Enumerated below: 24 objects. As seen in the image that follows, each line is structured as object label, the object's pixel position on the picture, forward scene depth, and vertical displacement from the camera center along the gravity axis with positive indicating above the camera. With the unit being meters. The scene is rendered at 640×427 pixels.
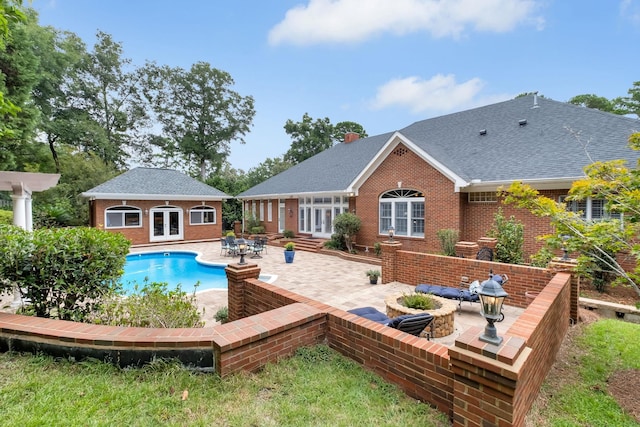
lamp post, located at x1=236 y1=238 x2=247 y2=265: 6.03 -0.95
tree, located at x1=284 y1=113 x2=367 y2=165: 41.28 +10.69
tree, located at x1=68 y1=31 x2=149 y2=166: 28.81 +11.73
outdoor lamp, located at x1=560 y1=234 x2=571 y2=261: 4.52 -0.57
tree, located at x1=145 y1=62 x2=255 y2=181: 34.66 +12.44
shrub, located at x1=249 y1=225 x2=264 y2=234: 22.94 -1.72
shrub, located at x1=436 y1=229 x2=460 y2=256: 11.02 -1.31
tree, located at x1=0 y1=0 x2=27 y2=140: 4.10 +2.80
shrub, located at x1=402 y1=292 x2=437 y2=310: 5.82 -1.94
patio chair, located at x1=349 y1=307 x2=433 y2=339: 4.23 -1.71
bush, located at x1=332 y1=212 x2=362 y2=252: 15.27 -0.98
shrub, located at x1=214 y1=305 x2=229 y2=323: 5.97 -2.24
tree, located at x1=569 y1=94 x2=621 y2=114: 27.33 +10.11
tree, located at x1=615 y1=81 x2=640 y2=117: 25.28 +9.33
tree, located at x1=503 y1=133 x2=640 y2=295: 4.12 -0.17
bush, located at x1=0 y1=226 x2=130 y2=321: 4.27 -0.88
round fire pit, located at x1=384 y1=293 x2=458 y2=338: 5.34 -2.03
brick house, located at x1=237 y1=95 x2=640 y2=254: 10.96 +1.63
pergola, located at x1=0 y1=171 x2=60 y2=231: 6.63 +0.60
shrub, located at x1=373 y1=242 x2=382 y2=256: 13.86 -2.01
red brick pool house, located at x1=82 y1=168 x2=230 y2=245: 18.73 +0.17
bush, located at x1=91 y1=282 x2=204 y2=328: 4.44 -1.64
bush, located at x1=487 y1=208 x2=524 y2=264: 9.25 -1.22
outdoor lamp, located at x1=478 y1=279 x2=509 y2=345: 2.51 -0.89
